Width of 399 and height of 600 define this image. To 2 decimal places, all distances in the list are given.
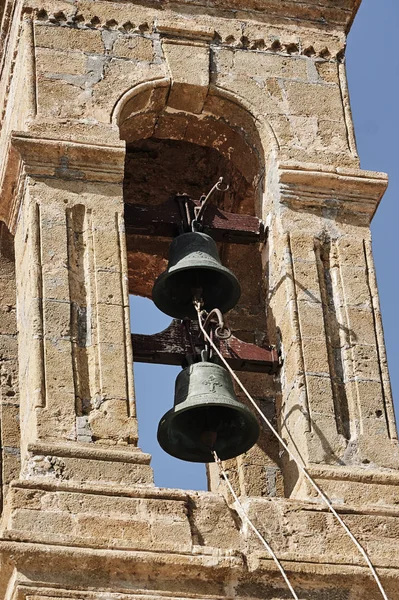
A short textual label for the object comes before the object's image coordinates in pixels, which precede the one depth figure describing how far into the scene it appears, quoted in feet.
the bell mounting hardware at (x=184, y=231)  46.62
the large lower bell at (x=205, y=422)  44.88
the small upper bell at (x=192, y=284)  47.24
